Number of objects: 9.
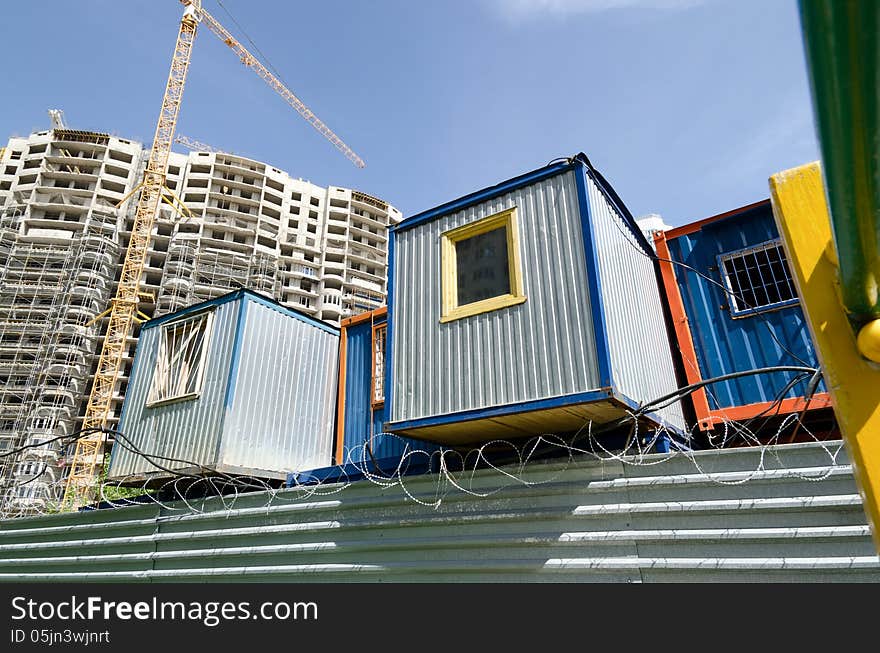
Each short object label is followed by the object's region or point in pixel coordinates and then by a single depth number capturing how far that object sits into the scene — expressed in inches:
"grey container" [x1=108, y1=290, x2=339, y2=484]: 403.9
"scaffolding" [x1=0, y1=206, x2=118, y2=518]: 2214.6
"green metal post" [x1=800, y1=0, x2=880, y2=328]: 33.4
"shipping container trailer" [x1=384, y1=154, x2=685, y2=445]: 271.7
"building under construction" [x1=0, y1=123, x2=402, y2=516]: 2321.6
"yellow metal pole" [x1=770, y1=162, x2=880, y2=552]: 51.2
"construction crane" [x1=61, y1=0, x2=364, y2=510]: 2165.4
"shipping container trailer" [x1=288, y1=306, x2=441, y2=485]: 436.8
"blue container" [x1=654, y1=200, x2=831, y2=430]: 327.6
